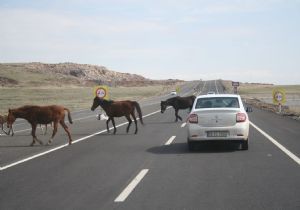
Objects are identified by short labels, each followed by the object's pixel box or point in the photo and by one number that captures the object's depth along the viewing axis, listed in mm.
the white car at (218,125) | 13992
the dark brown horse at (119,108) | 20812
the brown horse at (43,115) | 16688
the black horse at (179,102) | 28422
